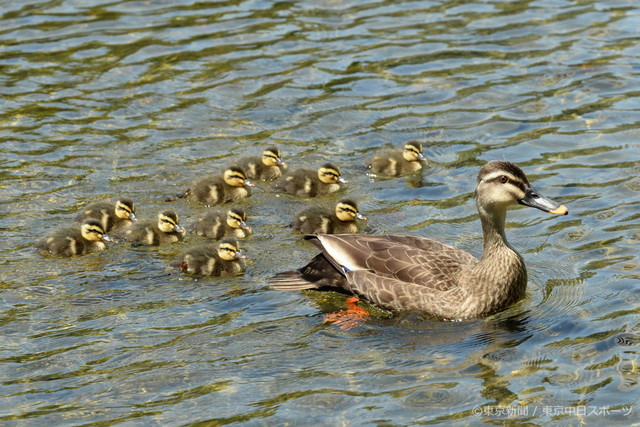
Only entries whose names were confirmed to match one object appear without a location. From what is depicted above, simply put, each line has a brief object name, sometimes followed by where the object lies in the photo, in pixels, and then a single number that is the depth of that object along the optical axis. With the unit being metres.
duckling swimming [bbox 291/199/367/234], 17.31
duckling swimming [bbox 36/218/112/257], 16.48
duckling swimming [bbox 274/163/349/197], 18.61
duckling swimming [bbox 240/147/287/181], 19.17
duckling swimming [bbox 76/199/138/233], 17.41
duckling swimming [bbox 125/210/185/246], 16.98
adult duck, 14.30
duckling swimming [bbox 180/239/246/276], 15.77
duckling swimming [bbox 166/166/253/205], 18.42
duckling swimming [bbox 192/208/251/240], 17.11
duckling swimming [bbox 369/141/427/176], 19.22
